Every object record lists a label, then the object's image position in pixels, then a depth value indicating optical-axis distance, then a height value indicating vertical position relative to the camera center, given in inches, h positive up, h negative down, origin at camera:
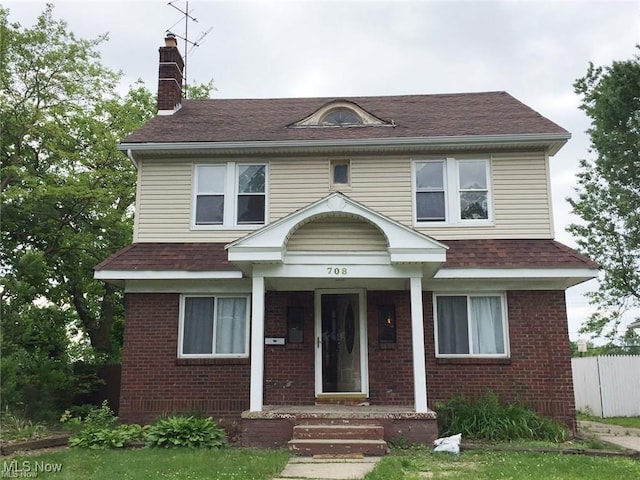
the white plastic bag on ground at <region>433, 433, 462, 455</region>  336.8 -55.9
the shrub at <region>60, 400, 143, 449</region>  363.9 -54.3
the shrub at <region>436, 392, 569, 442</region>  374.9 -47.9
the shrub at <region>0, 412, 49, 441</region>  382.9 -53.5
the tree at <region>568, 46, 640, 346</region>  725.9 +225.1
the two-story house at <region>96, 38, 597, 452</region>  382.3 +56.0
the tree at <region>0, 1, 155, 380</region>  609.9 +210.8
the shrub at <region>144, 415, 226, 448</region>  359.3 -53.0
